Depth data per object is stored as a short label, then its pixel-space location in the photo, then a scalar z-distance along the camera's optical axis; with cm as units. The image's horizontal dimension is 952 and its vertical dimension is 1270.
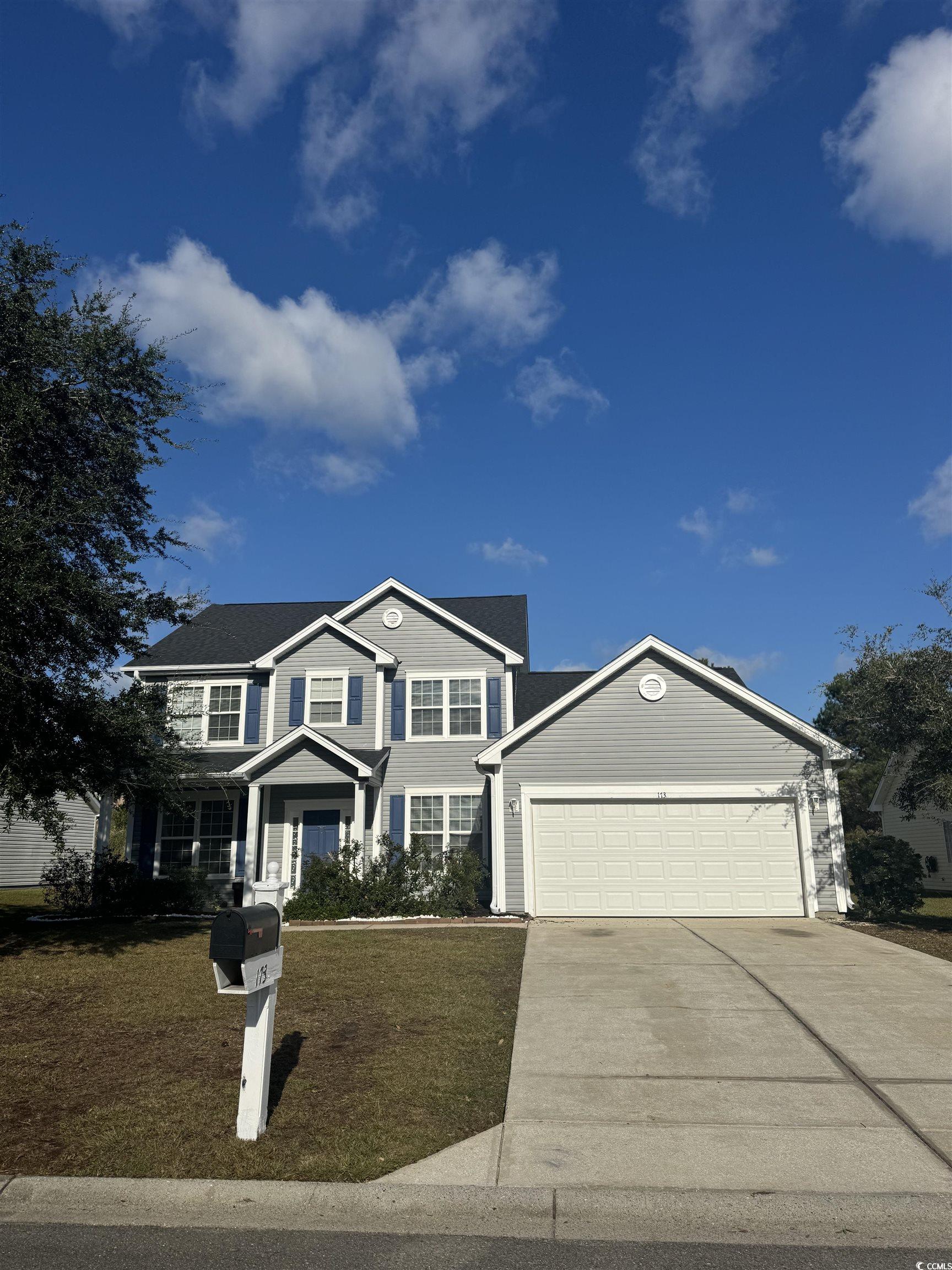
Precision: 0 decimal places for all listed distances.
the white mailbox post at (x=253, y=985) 532
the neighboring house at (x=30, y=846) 2992
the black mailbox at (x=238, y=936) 529
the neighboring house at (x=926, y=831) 2822
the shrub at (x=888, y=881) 1730
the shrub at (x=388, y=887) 1730
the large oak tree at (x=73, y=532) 1191
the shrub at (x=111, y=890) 1842
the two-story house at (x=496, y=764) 1748
